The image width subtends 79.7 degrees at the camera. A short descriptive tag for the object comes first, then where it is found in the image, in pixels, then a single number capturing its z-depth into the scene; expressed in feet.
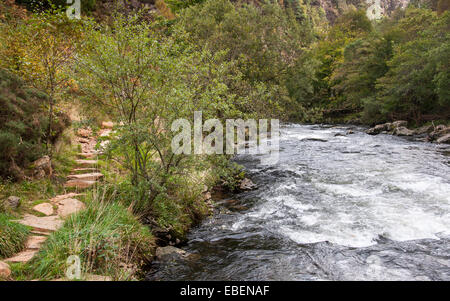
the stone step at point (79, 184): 20.98
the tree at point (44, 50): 21.43
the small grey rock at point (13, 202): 15.85
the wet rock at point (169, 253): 17.20
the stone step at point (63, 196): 18.52
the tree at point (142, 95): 17.20
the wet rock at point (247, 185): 32.03
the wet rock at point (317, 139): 64.34
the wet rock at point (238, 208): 26.32
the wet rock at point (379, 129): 73.16
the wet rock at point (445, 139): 53.95
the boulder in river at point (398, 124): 74.20
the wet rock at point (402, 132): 68.06
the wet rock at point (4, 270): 10.77
